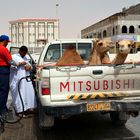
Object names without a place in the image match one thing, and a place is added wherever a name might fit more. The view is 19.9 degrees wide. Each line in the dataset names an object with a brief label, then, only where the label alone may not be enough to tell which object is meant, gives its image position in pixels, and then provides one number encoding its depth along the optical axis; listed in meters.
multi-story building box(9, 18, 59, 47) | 76.94
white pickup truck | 6.35
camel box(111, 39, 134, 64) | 6.76
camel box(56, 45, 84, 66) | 7.15
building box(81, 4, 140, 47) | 65.25
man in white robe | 8.34
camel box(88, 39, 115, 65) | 7.21
